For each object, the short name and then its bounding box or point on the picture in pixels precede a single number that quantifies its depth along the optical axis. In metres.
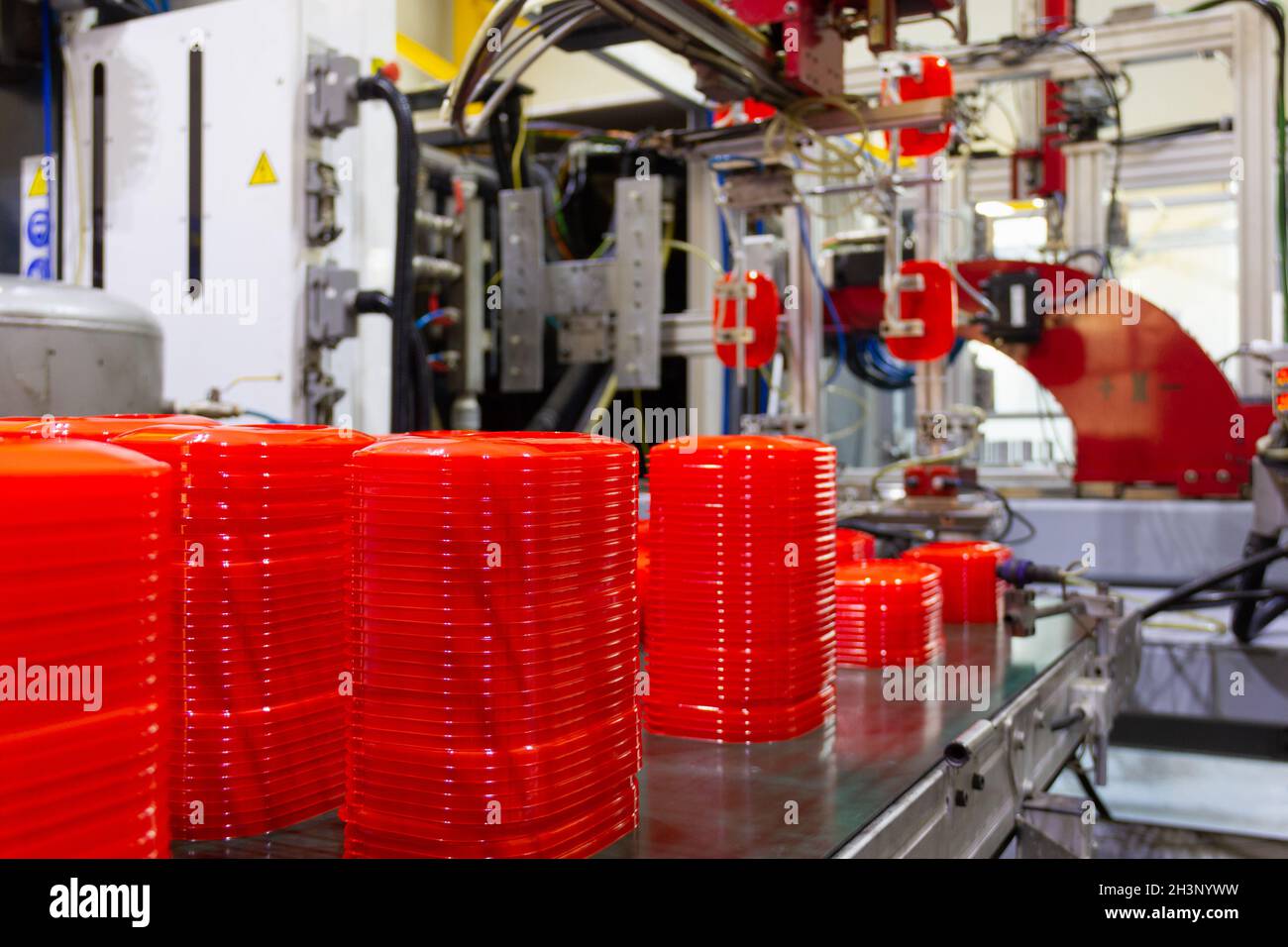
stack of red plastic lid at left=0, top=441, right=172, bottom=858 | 0.50
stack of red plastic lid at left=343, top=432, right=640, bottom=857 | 0.70
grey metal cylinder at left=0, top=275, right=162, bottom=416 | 1.66
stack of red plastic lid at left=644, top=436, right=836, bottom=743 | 1.11
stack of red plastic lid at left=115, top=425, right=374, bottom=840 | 0.77
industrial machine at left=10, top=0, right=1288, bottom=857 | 1.43
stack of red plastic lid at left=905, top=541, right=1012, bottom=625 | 1.90
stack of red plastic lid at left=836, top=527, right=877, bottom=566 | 1.76
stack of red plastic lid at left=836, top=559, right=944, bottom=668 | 1.48
